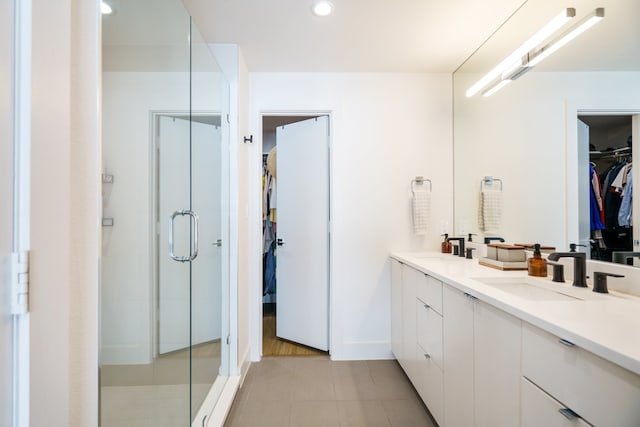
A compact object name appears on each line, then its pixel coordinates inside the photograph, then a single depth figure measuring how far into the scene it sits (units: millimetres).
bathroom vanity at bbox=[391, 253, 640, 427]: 721
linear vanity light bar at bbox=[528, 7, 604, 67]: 1349
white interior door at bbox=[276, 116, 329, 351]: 2652
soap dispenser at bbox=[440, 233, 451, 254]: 2455
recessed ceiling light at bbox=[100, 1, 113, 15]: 813
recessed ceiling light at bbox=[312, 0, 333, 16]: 1716
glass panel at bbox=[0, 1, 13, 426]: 569
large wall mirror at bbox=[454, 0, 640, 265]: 1271
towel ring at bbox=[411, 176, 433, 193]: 2535
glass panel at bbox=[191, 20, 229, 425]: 1621
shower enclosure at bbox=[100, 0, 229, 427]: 938
